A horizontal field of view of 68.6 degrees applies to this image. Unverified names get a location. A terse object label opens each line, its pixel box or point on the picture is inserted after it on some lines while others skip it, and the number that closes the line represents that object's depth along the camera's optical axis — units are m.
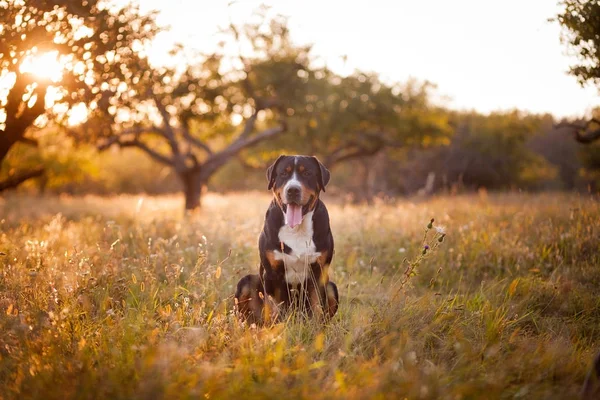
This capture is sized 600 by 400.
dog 4.31
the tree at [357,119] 16.44
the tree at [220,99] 13.18
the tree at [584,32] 5.90
